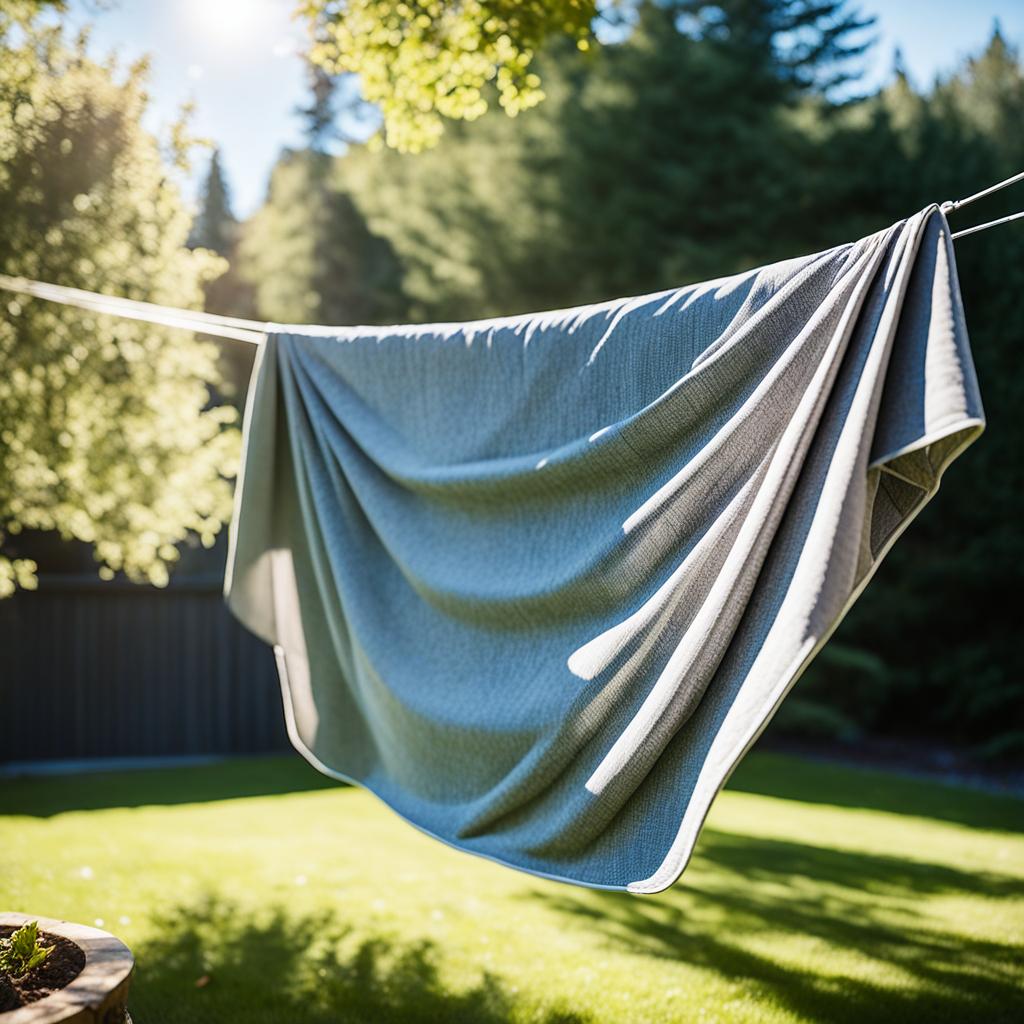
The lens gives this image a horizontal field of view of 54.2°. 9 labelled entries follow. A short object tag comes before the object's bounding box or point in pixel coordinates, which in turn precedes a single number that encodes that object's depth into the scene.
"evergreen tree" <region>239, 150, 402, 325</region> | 15.97
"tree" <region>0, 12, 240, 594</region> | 4.55
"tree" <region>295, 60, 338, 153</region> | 18.89
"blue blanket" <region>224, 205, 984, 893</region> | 1.71
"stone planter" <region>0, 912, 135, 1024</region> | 1.60
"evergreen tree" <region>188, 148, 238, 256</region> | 21.89
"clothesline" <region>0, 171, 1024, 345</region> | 2.89
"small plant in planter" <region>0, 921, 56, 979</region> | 1.79
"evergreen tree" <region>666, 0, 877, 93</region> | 11.48
